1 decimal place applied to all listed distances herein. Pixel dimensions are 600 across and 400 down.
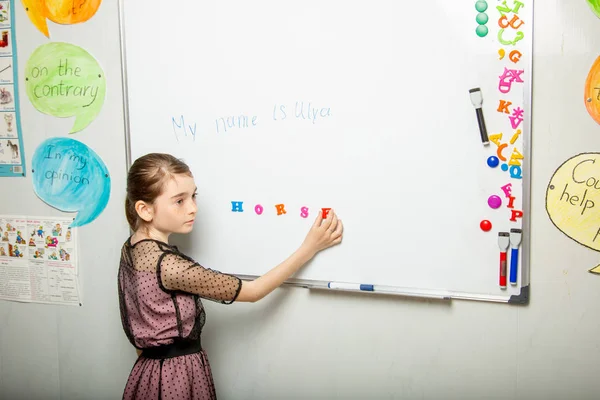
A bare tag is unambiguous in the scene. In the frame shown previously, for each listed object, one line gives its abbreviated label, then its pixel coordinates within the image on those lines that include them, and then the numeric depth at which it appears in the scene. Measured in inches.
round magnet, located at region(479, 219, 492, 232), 51.2
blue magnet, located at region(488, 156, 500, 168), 50.3
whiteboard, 50.7
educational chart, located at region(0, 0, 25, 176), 67.6
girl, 50.4
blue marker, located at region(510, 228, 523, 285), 50.3
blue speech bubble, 65.9
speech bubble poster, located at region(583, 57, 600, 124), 47.8
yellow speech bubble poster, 48.7
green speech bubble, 64.6
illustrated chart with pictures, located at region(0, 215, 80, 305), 68.5
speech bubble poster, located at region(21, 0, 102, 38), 63.8
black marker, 49.7
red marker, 50.6
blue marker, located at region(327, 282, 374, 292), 55.7
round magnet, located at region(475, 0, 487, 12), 49.1
